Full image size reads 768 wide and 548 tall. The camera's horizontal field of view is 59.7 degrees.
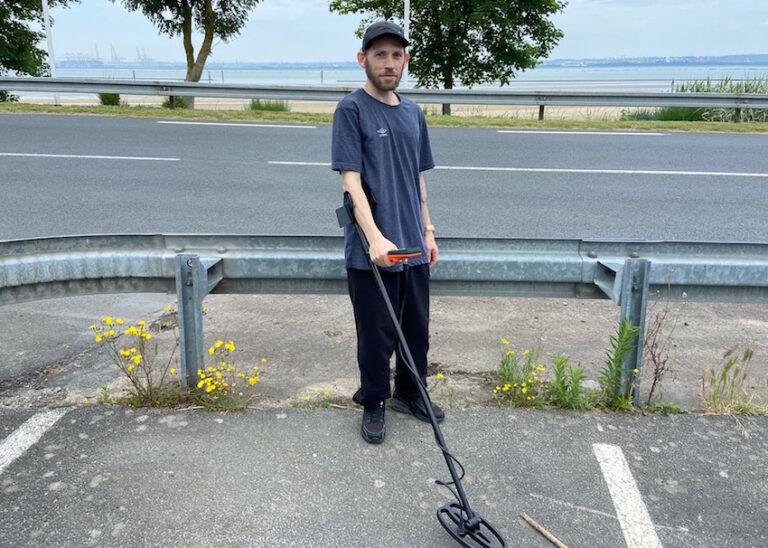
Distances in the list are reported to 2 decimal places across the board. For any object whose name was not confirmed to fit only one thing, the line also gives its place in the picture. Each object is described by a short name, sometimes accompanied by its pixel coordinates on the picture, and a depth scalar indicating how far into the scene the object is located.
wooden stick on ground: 2.36
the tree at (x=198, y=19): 21.22
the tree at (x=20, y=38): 24.80
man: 2.78
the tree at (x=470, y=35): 21.22
